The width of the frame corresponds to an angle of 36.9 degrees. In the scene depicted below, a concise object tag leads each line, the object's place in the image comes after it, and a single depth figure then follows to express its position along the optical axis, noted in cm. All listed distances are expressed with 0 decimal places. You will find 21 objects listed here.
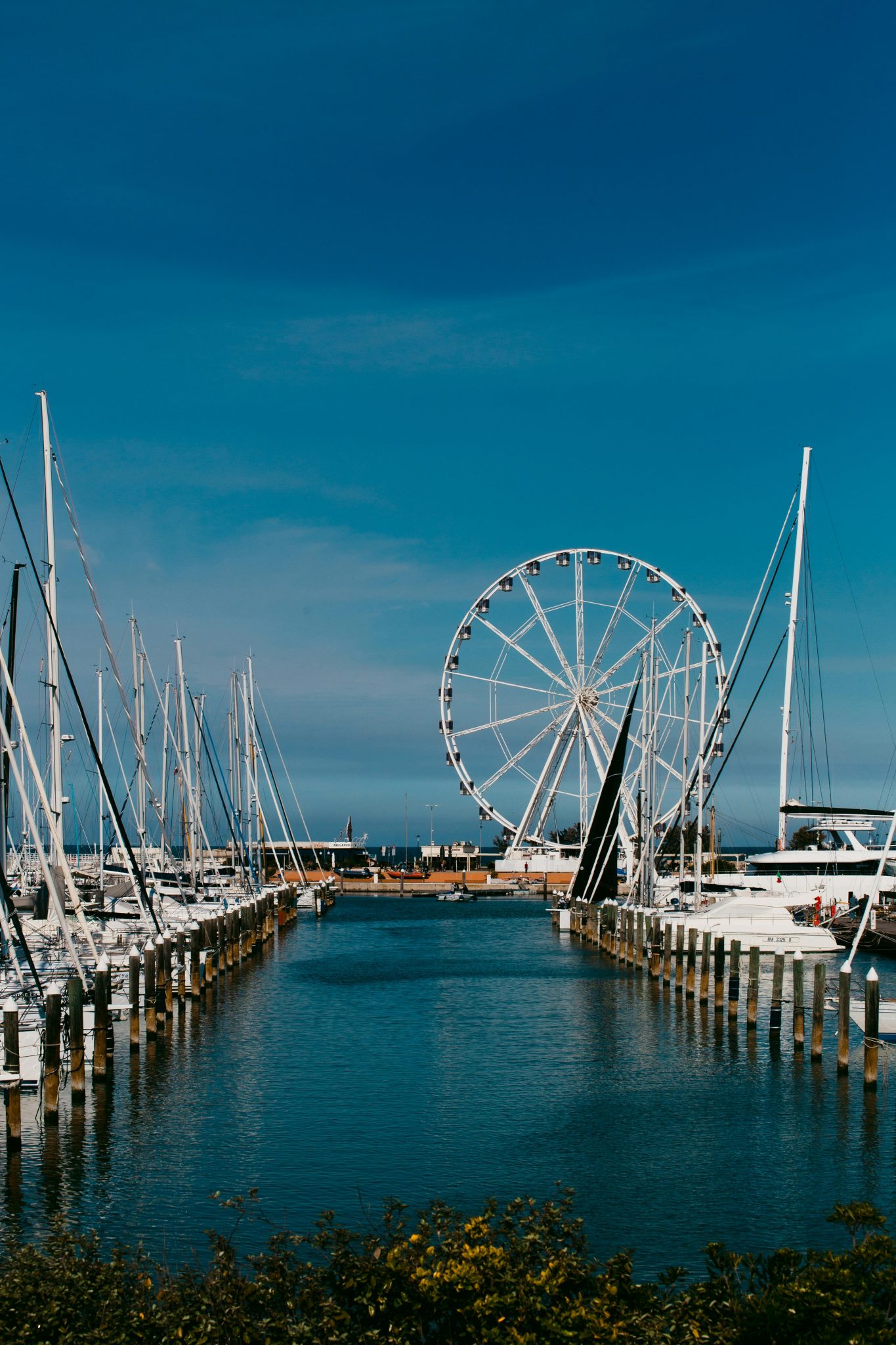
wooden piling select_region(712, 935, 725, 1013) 3903
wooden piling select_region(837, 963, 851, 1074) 2845
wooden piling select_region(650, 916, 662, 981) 4912
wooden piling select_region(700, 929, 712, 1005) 4050
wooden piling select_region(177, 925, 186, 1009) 3934
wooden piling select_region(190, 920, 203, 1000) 4184
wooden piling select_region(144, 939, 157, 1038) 3378
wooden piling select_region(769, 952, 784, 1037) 3347
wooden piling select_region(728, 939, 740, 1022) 3722
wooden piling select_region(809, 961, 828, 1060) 3011
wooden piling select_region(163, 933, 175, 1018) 3631
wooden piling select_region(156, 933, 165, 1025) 3578
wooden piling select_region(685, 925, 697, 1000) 4294
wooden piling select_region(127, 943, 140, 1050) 3180
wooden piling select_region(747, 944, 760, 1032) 3419
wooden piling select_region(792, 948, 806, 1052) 3150
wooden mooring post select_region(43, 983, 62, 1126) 2312
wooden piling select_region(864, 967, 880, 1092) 2716
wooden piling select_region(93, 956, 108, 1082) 2659
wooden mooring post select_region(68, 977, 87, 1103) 2527
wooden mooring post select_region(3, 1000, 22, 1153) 2116
